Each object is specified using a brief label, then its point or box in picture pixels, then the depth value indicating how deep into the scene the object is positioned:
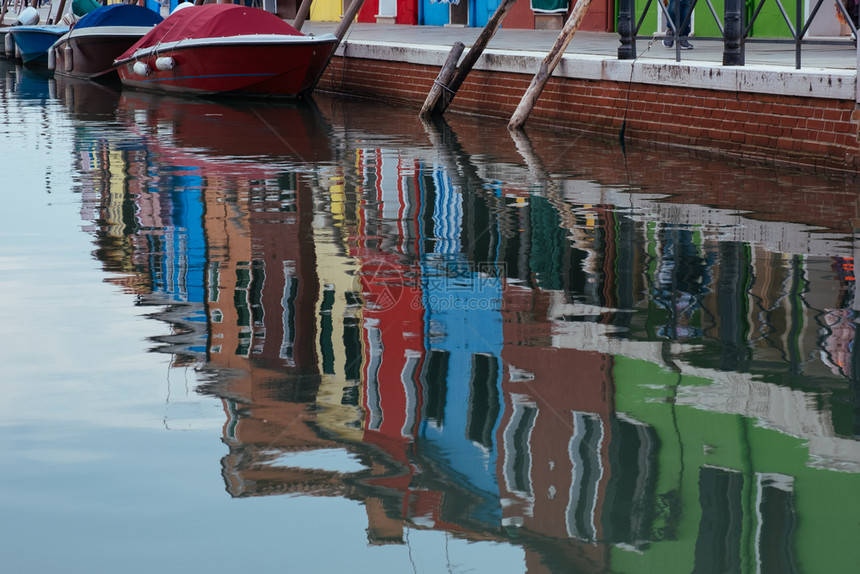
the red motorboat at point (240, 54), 18.34
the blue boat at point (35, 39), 28.50
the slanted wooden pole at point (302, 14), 20.52
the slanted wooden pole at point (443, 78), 15.23
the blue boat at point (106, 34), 24.19
